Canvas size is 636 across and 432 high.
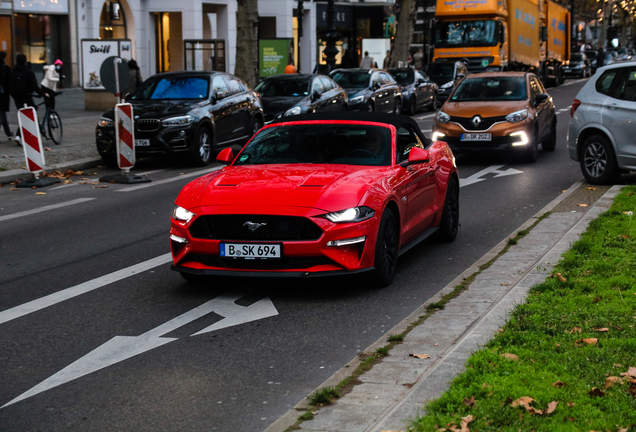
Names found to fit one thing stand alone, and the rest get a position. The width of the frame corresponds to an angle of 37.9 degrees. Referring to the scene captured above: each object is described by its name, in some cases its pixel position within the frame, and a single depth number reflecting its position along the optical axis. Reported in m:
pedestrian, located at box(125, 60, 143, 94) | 25.05
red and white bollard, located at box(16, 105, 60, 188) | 14.30
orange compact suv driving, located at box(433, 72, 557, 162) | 16.50
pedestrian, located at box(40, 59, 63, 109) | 19.22
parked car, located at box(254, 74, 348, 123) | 20.84
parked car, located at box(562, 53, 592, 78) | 68.06
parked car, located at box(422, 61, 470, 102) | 34.34
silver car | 12.90
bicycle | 19.16
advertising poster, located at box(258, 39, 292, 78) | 33.66
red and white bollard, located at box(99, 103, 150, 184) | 14.79
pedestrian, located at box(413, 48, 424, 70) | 47.70
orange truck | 34.38
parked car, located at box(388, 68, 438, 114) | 30.70
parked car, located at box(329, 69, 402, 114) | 25.55
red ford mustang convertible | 6.98
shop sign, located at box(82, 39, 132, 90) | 27.27
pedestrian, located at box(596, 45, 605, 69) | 69.25
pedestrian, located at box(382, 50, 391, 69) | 43.03
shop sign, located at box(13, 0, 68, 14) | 35.09
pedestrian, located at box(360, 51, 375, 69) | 38.50
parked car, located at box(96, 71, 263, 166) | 16.53
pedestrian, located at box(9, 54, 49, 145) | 18.83
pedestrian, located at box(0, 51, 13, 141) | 18.91
